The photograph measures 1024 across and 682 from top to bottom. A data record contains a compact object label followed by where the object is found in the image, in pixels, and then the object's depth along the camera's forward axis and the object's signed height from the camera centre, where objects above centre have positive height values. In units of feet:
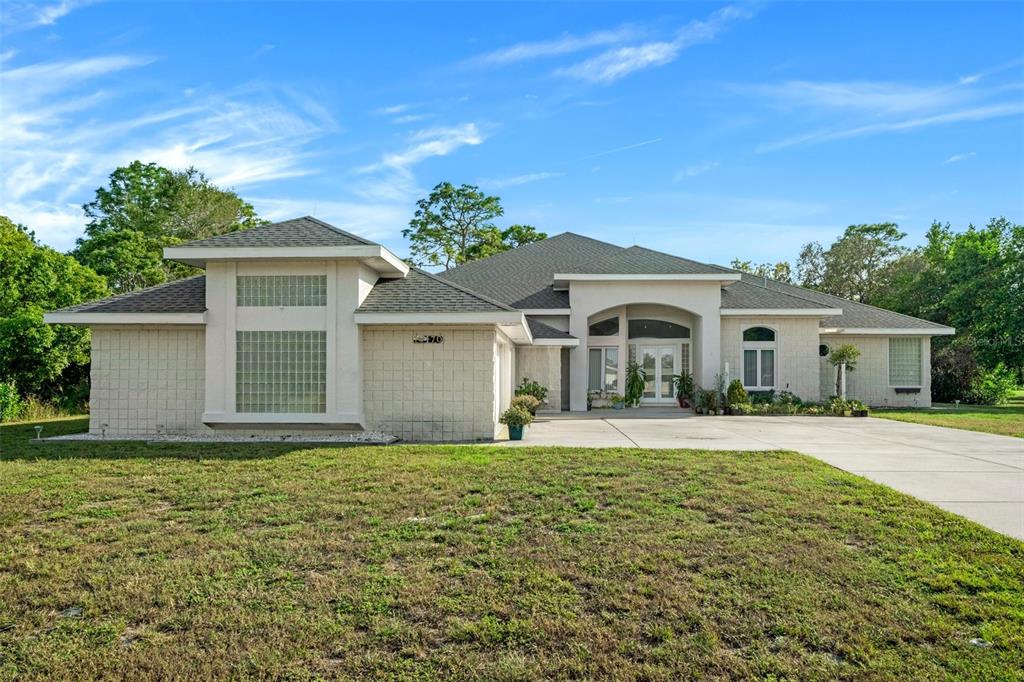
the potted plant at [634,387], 80.53 -3.25
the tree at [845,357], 74.28 +0.62
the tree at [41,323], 68.59 +4.09
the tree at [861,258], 152.15 +25.41
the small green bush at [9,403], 63.04 -4.37
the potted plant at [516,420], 45.42 -4.23
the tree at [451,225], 142.00 +31.06
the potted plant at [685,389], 79.41 -3.52
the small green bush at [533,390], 68.39 -3.11
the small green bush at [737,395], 71.05 -3.73
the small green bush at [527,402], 50.83 -3.44
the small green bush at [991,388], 97.66 -3.97
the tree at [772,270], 174.81 +26.11
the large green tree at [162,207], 122.21 +30.41
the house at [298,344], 44.11 +1.19
